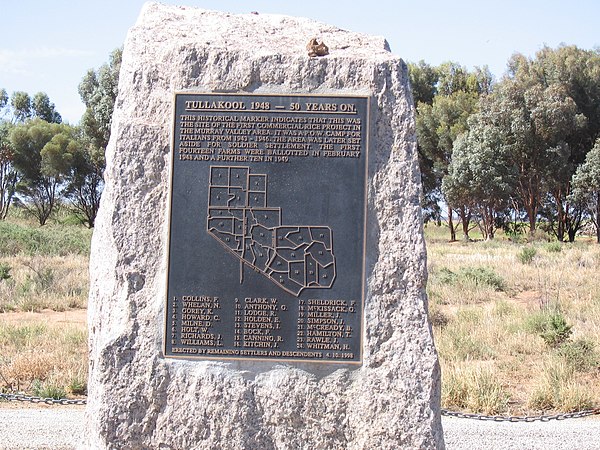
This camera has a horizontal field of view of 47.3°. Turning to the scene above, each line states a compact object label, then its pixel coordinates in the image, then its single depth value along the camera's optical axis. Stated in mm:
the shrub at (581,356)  7488
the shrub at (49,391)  6824
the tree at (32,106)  43594
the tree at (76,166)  34656
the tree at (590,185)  28203
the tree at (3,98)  44031
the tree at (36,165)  35719
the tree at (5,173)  36281
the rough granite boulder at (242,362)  4242
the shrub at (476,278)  12664
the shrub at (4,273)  12516
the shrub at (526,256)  16125
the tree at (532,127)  29578
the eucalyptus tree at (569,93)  30156
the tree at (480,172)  30266
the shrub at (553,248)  19189
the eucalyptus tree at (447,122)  34875
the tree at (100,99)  32156
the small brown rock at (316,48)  4449
